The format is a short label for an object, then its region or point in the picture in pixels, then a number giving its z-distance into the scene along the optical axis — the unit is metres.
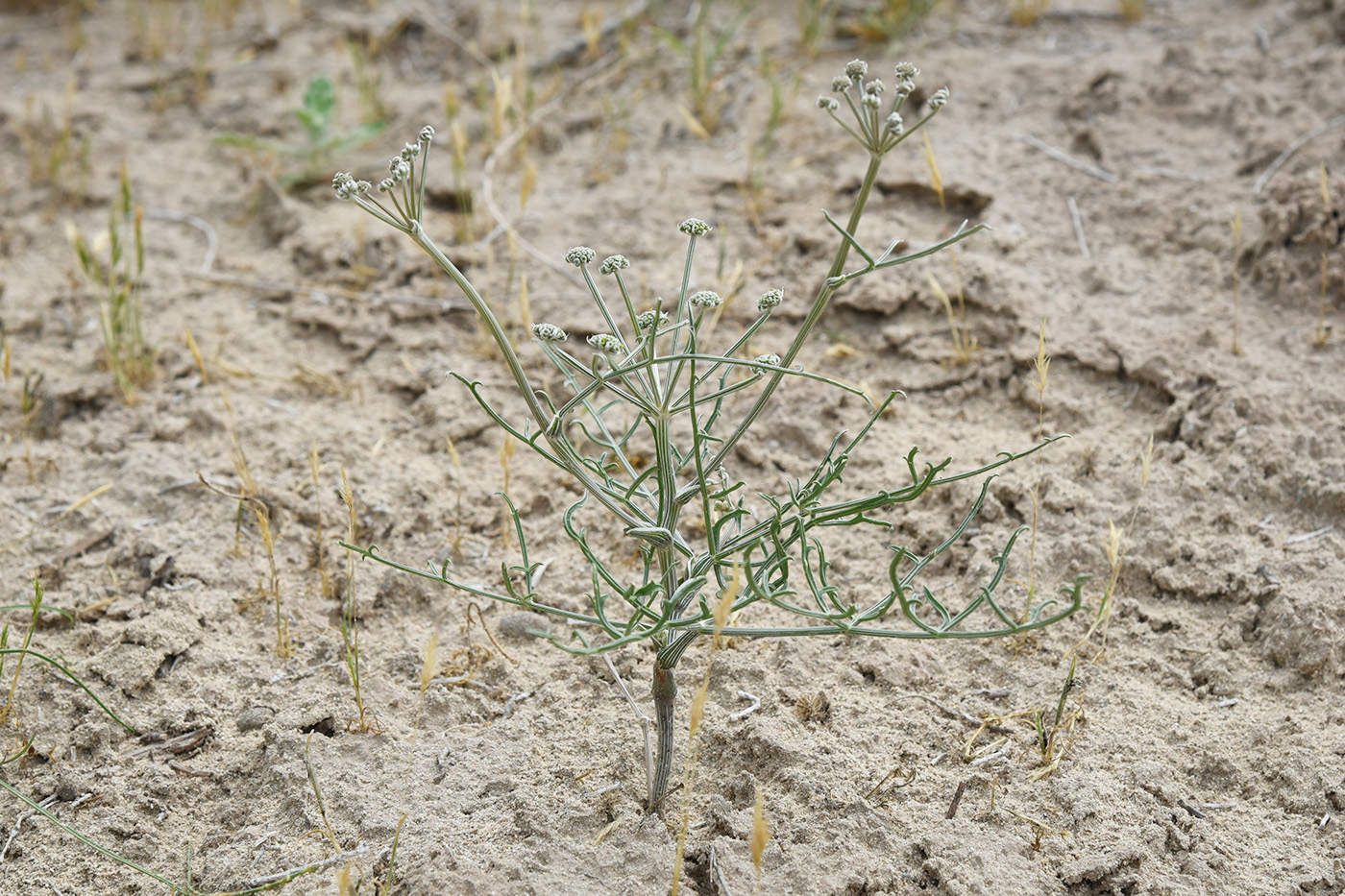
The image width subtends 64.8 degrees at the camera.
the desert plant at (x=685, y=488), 1.37
